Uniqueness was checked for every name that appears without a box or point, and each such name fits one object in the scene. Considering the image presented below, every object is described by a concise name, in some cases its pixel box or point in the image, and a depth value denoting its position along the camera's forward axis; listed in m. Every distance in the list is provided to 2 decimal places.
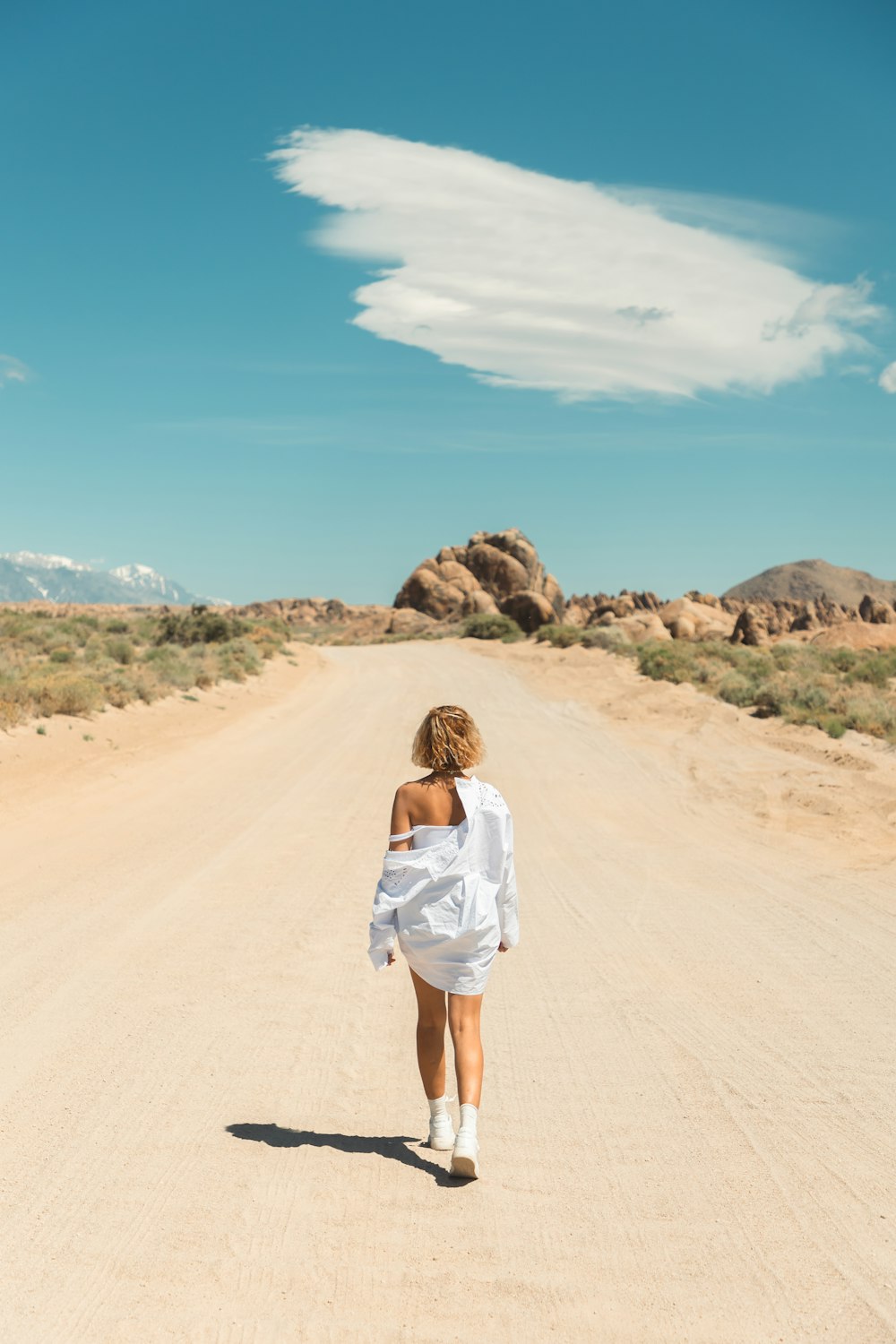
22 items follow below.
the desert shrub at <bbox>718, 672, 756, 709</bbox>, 23.69
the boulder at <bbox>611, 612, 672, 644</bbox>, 55.88
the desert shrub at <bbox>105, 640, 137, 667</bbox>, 28.35
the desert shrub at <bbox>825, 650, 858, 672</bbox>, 31.83
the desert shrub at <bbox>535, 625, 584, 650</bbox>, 48.84
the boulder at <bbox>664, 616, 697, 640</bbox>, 60.00
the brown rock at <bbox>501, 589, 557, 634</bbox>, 64.12
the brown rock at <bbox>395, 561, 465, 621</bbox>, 82.38
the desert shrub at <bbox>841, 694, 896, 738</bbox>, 18.73
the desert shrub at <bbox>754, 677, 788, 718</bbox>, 21.89
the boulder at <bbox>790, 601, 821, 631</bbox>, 73.50
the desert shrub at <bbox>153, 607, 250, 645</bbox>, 38.19
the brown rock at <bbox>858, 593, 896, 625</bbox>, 69.50
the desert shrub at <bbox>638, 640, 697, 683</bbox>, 29.20
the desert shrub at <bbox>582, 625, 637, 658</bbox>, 45.28
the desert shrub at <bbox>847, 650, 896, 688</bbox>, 26.41
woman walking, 4.40
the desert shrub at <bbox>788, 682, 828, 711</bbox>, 21.62
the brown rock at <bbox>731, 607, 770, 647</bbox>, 54.17
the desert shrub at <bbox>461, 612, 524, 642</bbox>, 59.25
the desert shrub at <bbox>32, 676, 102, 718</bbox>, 17.52
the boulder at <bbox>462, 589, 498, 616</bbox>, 80.06
